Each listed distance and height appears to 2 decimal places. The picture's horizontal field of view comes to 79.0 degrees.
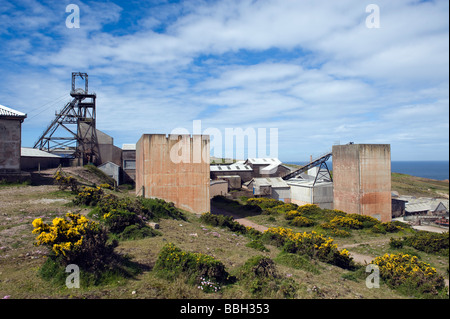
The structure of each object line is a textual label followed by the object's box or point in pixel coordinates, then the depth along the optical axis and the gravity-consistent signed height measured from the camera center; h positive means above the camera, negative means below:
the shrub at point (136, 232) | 11.16 -2.99
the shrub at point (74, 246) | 6.92 -2.19
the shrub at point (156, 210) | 15.68 -2.95
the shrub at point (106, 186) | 29.33 -2.62
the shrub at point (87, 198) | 14.85 -2.02
